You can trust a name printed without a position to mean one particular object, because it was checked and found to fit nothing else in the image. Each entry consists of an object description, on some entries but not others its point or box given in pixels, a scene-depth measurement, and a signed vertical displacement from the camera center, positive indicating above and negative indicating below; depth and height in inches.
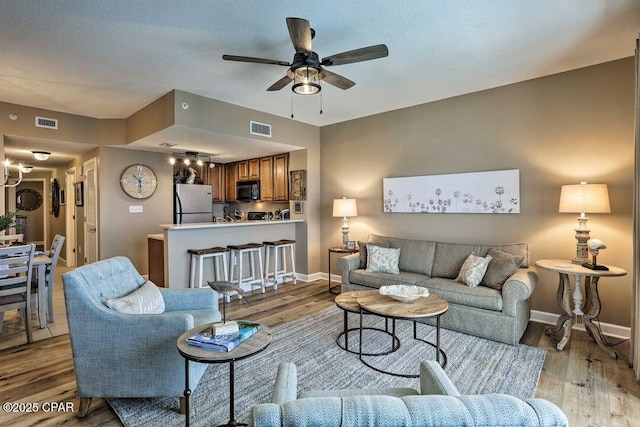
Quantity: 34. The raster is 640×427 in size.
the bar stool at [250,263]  185.5 -32.8
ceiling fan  85.4 +44.7
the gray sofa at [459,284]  120.8 -33.8
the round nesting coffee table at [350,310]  114.2 -36.0
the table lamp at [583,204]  114.8 +0.6
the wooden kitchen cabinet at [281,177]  237.1 +23.5
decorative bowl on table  110.7 -31.1
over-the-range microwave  260.8 +15.1
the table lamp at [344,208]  194.9 -0.1
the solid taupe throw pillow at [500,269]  128.0 -25.5
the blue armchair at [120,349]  77.2 -33.9
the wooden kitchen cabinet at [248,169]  261.4 +33.0
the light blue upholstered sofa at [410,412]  29.6 -19.4
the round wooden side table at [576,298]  110.4 -34.9
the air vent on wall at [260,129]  185.3 +47.0
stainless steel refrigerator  242.1 +4.1
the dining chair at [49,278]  139.7 -30.6
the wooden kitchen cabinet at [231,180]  284.0 +26.2
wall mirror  366.0 +13.6
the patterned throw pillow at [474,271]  134.6 -27.4
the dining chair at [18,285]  120.2 -29.2
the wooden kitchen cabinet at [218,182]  291.6 +24.6
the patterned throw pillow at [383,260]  162.6 -27.0
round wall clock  215.2 +19.7
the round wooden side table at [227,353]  63.1 -29.1
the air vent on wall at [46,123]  179.3 +50.0
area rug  82.4 -51.8
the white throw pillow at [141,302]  82.8 -25.1
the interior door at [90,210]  214.4 +0.1
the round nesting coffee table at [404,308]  99.0 -33.0
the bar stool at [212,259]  168.6 -29.2
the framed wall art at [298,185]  221.0 +16.2
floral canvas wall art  151.4 +7.3
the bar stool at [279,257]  203.0 -32.7
